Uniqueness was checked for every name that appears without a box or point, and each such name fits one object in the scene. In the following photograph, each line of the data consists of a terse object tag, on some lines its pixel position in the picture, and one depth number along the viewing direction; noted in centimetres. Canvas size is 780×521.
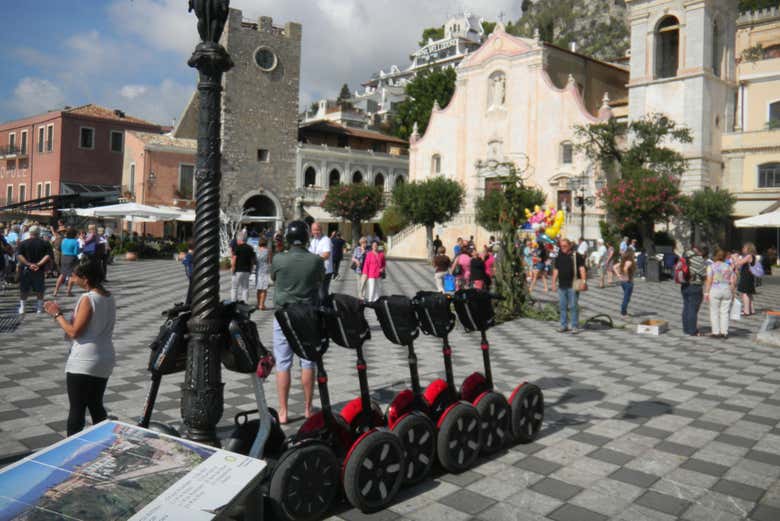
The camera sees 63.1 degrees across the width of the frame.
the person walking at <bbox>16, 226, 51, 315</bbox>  1238
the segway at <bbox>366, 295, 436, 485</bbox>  459
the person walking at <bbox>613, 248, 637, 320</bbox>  1442
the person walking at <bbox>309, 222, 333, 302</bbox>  1035
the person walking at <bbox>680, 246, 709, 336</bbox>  1243
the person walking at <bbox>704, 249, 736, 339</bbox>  1188
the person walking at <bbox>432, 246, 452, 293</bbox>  1516
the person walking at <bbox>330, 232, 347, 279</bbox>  1834
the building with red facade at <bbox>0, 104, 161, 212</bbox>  4406
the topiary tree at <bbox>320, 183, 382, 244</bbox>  4228
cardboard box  1270
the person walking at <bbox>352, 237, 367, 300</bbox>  1383
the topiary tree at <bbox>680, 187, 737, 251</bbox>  3117
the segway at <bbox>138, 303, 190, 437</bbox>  409
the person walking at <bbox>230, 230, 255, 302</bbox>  1295
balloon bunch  1642
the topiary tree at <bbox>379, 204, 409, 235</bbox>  4183
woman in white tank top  468
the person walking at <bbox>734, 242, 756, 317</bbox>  1591
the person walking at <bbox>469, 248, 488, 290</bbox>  1385
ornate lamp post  408
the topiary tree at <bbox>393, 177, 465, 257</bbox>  3819
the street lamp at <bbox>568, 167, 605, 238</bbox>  3512
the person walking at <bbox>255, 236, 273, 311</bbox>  1419
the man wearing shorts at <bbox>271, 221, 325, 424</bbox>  597
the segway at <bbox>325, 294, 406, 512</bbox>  412
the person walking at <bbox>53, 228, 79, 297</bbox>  1473
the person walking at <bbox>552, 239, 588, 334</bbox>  1215
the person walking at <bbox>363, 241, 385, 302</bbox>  1345
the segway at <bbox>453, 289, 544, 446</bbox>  525
